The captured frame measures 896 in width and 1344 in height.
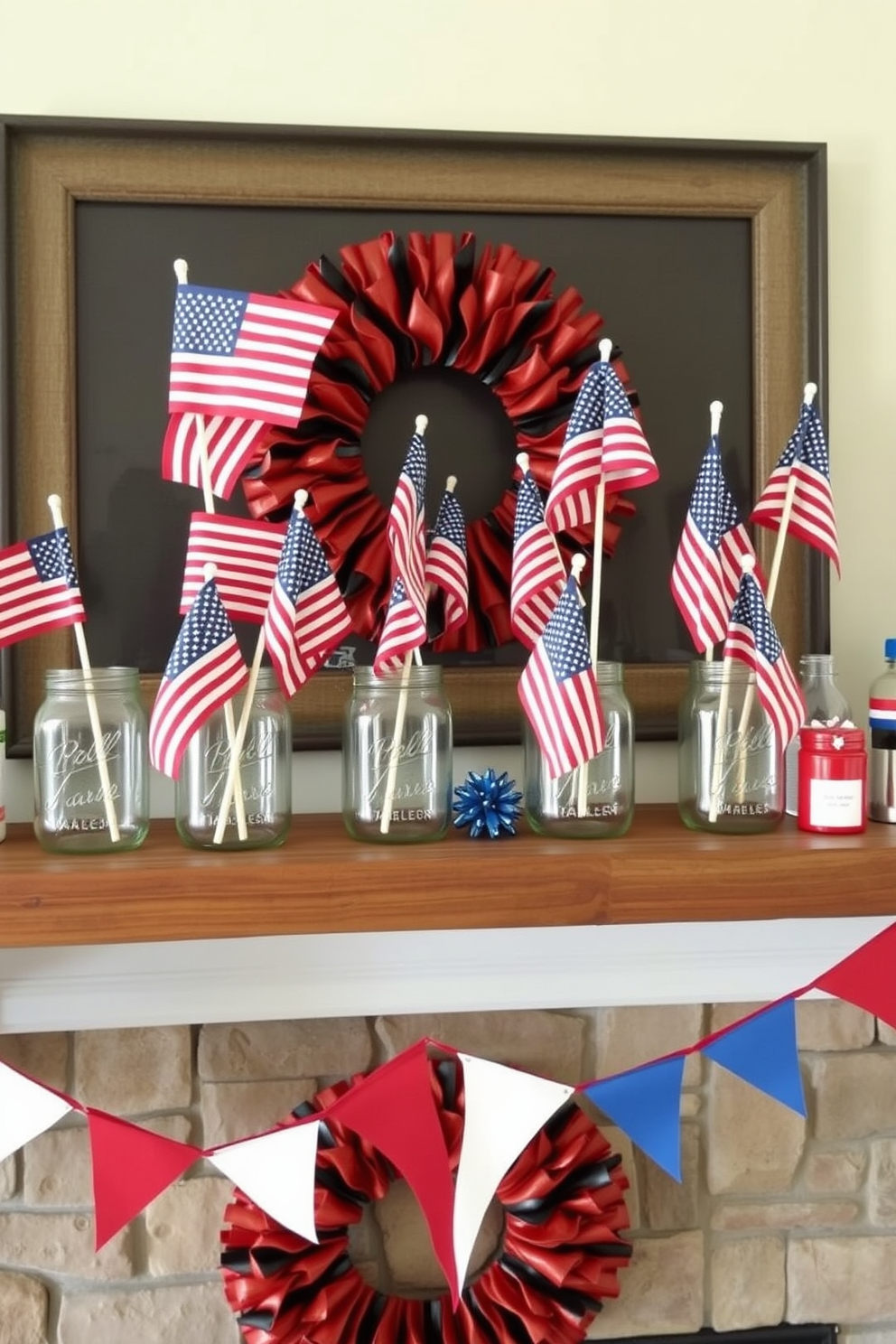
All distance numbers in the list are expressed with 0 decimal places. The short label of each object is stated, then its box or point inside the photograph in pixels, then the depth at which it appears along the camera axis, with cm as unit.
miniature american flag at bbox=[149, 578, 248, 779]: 100
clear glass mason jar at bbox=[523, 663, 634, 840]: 111
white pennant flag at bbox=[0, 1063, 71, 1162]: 99
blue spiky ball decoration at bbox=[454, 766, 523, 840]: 110
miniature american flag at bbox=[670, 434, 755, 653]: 112
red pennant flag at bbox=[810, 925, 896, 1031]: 106
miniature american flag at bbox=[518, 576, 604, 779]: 103
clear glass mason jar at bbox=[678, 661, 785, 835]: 113
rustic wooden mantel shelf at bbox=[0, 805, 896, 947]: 97
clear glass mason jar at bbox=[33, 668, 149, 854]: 106
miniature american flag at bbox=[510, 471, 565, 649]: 111
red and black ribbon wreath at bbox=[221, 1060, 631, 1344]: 116
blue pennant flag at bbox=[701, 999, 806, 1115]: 106
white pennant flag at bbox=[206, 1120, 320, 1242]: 101
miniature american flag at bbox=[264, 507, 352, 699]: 103
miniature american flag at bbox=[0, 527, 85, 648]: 105
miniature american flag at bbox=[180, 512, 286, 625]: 104
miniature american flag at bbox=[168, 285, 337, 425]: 102
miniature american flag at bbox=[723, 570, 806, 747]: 107
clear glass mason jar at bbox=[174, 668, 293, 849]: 108
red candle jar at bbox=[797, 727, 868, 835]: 110
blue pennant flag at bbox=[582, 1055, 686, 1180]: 105
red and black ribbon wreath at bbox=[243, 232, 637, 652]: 117
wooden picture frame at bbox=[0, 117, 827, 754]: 117
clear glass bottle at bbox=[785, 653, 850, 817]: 120
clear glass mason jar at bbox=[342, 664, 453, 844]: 109
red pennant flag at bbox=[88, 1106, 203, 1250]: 99
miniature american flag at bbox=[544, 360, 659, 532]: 108
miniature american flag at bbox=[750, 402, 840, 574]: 115
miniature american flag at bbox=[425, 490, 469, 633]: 113
